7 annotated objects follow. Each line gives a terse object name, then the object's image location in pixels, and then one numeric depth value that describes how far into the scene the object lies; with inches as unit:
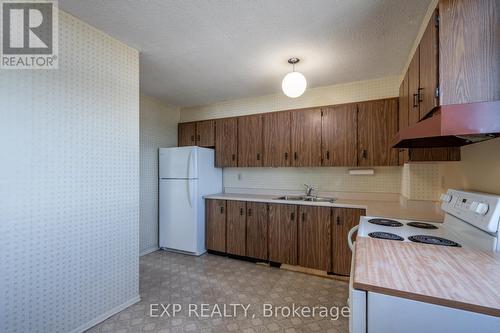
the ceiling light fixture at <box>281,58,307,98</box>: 86.7
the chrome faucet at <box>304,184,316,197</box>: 132.4
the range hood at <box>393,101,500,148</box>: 37.9
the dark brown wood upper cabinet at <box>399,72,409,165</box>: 77.0
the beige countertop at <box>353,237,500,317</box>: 30.6
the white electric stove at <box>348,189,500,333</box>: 30.2
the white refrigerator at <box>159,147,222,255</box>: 135.9
